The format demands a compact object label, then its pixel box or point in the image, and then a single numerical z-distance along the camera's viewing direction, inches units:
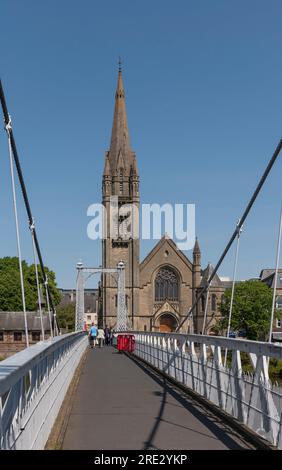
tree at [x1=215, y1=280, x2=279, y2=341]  2883.9
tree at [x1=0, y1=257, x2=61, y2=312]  3117.6
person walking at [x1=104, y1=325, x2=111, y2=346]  1841.8
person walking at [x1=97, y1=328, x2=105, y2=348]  1628.8
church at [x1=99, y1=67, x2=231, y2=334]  3444.9
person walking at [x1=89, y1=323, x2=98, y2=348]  1592.0
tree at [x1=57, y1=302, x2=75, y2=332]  4594.0
